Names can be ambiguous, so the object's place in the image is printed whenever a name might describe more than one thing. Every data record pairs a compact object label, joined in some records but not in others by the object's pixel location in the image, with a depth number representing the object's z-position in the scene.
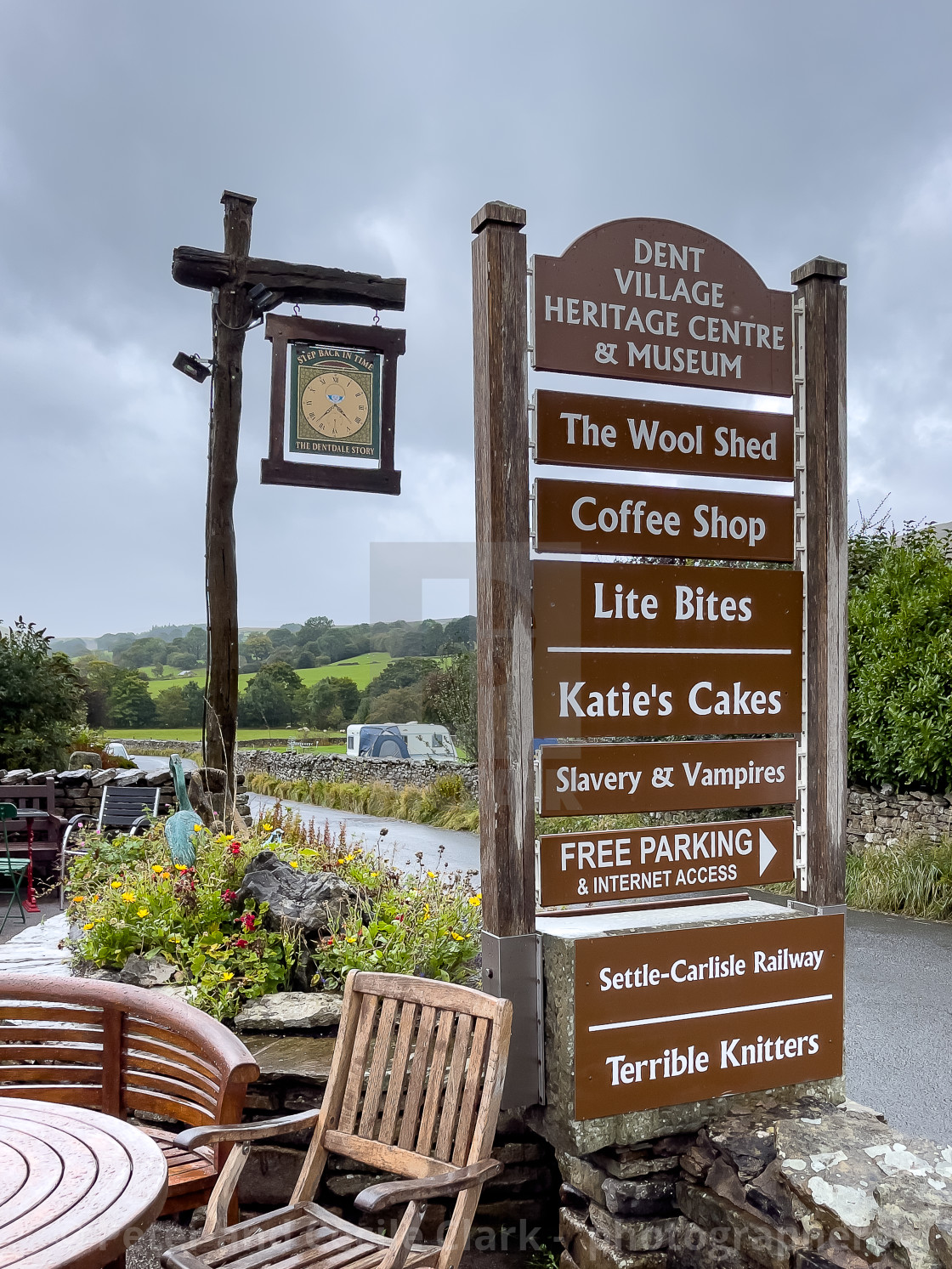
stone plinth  2.93
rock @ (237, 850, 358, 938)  4.27
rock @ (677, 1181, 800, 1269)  2.63
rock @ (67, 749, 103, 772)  14.52
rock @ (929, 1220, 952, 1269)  2.27
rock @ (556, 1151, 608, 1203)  3.05
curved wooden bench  2.78
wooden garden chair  2.32
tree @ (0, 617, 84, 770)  13.27
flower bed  4.04
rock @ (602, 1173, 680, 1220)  2.96
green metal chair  8.18
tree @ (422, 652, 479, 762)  18.55
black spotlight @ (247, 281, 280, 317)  7.91
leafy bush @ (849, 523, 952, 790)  9.44
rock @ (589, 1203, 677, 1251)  2.95
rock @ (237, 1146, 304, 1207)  3.36
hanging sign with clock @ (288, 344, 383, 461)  6.90
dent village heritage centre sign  2.99
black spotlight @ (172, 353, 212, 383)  8.00
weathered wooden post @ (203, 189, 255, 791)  7.98
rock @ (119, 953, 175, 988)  4.10
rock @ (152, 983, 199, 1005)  3.85
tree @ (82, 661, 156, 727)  36.75
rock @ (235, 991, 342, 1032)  3.77
